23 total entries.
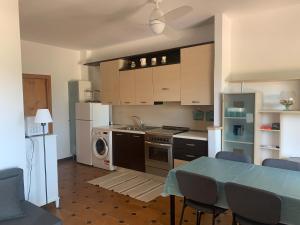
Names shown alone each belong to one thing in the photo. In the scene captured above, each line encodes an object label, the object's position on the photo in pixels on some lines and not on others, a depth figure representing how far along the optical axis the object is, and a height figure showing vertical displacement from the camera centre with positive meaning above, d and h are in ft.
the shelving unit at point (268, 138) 10.68 -1.73
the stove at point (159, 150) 12.96 -2.72
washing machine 15.66 -3.13
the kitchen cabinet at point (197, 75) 11.87 +1.48
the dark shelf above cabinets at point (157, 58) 14.07 +2.93
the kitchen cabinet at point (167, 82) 13.10 +1.20
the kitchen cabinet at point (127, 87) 15.21 +1.11
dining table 5.38 -2.18
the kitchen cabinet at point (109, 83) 16.07 +1.51
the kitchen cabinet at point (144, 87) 14.32 +1.05
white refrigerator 16.52 -1.37
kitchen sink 15.23 -1.66
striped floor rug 11.87 -4.59
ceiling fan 7.68 +3.01
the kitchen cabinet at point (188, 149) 11.66 -2.40
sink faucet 16.46 -1.27
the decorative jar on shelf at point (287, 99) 9.98 +0.11
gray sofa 6.75 -3.38
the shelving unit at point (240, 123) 10.89 -1.04
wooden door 15.55 +0.82
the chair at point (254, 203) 5.33 -2.45
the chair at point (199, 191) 6.42 -2.56
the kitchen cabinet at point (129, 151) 14.21 -2.99
